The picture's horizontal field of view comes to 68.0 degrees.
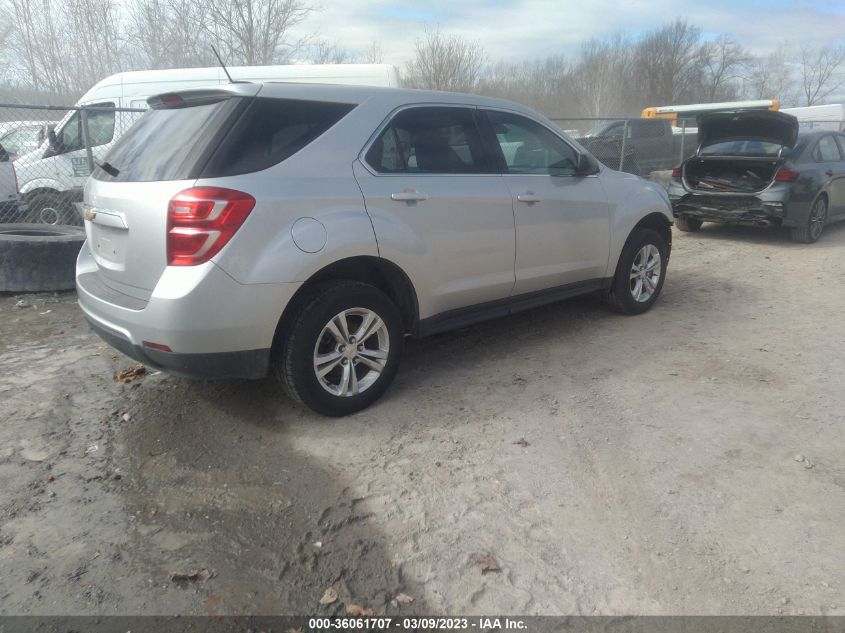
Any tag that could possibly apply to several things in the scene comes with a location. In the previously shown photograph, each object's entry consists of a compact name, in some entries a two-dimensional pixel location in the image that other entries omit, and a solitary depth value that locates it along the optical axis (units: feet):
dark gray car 28.32
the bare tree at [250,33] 80.84
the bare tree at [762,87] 177.27
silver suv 10.15
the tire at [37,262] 19.70
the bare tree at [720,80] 173.99
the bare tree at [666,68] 169.37
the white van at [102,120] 30.35
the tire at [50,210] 29.50
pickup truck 50.31
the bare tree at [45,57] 89.66
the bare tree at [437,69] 95.86
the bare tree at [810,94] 185.52
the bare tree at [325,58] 86.80
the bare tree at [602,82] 160.70
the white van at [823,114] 78.79
